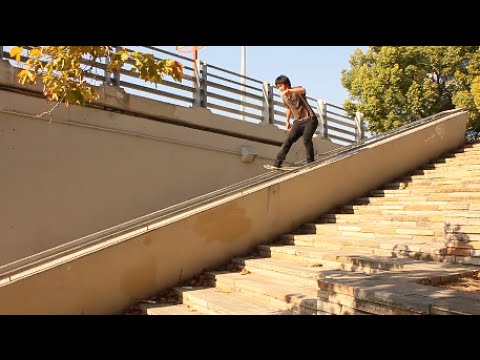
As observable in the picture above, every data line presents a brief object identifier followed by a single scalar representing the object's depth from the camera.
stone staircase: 3.49
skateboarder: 7.40
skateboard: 7.27
